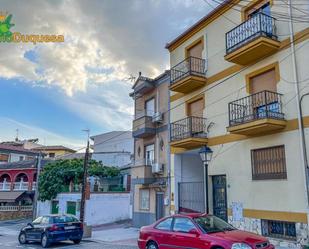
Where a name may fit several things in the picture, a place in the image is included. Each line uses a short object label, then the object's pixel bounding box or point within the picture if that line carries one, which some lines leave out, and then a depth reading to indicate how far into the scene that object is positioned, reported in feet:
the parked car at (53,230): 38.01
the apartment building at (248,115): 29.71
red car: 20.73
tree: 71.59
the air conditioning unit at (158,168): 47.89
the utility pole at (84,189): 46.12
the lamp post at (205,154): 33.09
